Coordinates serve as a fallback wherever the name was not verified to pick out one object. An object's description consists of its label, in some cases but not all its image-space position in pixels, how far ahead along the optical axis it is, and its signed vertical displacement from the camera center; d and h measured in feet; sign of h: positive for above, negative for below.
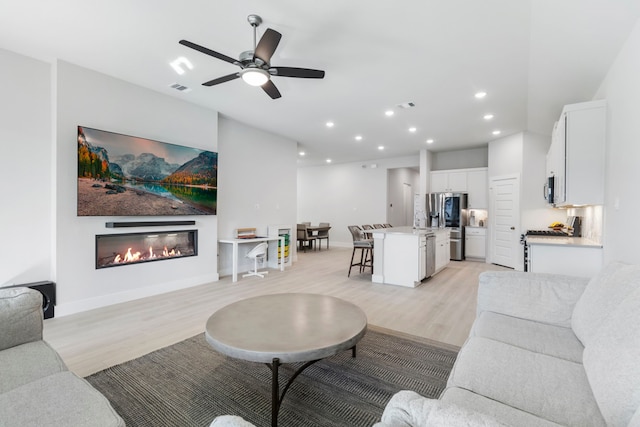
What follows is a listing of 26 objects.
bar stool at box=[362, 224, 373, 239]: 19.92 -1.54
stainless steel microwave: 13.66 +1.11
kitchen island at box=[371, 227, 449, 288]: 15.66 -2.57
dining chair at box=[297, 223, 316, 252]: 28.71 -2.52
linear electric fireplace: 12.66 -1.84
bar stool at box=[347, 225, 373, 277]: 18.08 -1.95
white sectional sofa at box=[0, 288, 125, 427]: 3.52 -2.51
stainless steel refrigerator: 24.32 -0.36
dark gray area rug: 5.86 -4.11
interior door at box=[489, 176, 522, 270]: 20.76 -0.68
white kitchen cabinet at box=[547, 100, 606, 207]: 10.35 +2.15
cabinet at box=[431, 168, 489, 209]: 24.43 +2.43
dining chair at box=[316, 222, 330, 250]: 30.57 -2.66
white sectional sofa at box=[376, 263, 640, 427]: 3.06 -2.40
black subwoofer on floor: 10.76 -3.26
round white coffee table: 5.54 -2.68
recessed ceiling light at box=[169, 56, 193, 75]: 10.97 +5.62
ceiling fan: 8.29 +4.52
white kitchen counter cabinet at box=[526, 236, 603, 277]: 10.80 -1.70
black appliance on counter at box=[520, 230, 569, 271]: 14.60 -1.13
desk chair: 17.63 -2.64
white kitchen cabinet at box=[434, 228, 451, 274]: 19.00 -2.55
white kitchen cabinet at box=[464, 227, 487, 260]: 23.88 -2.62
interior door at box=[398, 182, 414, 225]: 34.86 +1.06
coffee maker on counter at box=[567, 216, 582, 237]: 14.80 -0.81
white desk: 16.78 -1.94
